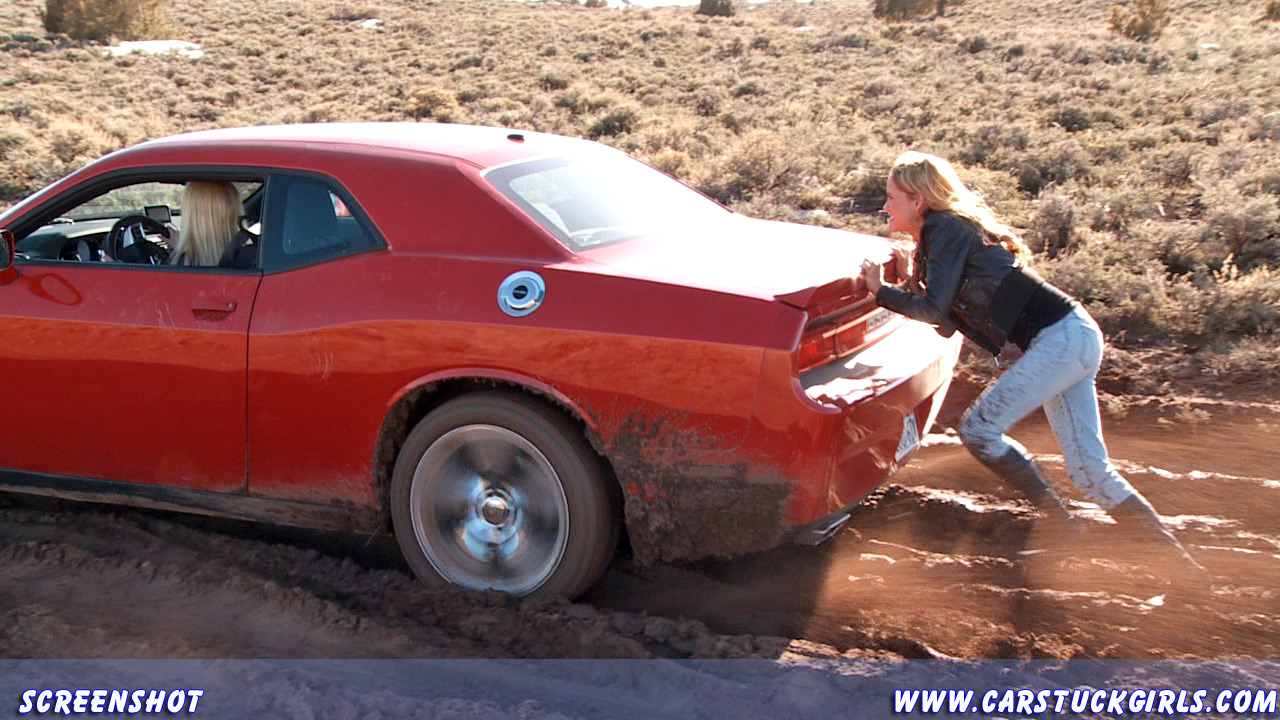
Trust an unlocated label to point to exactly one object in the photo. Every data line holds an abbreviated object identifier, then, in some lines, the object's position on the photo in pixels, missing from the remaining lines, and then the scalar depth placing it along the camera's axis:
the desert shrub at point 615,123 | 19.48
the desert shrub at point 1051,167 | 11.86
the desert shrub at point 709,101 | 21.53
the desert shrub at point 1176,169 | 10.94
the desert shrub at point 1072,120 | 15.36
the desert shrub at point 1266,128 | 12.58
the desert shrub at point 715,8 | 41.16
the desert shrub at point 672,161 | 14.34
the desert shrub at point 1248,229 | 8.30
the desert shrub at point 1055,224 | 9.28
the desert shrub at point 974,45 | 25.22
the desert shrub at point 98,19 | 35.44
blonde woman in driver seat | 4.59
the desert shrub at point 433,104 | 23.59
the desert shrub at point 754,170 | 12.43
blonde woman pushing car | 4.22
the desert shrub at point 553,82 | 26.00
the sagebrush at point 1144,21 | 26.72
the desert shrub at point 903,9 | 37.38
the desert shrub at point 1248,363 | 6.34
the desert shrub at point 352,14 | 40.47
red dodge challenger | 3.73
